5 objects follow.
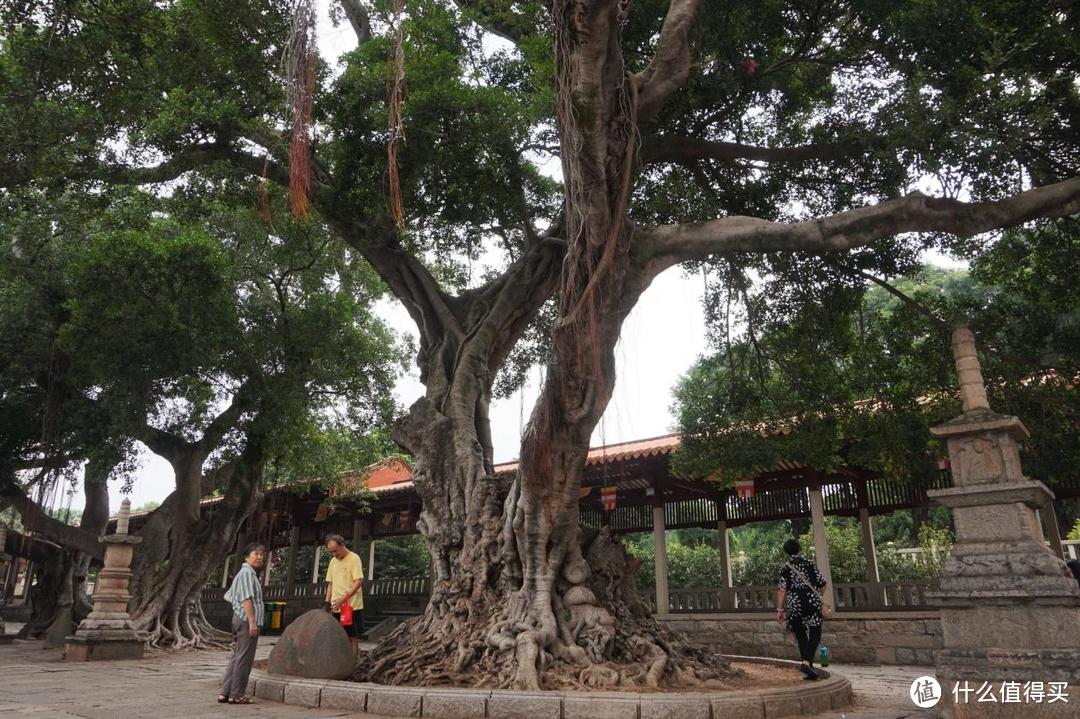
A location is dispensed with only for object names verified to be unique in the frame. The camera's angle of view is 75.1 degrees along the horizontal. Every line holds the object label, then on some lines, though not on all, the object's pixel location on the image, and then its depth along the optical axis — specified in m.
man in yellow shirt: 6.54
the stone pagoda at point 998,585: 4.55
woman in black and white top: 6.49
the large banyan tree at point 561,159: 5.55
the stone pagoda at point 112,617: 10.38
